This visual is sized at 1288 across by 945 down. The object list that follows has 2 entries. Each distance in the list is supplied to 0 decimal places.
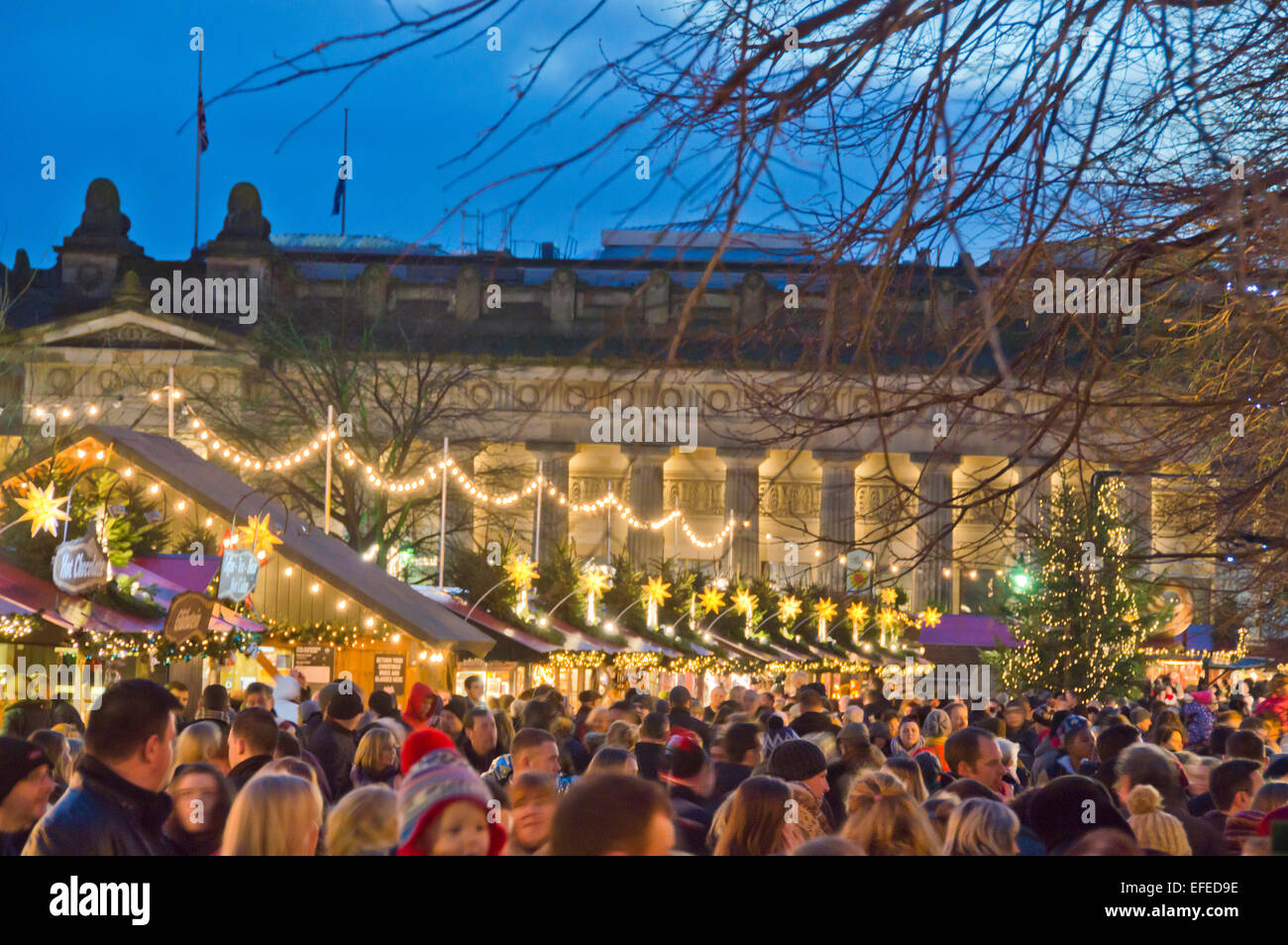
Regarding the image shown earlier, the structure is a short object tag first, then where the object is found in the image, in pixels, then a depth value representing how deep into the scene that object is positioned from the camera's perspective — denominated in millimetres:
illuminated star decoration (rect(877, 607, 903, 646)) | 47906
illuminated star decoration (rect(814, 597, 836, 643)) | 44969
